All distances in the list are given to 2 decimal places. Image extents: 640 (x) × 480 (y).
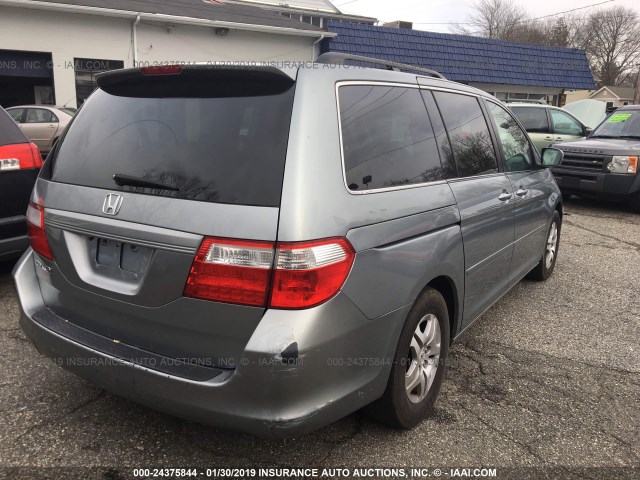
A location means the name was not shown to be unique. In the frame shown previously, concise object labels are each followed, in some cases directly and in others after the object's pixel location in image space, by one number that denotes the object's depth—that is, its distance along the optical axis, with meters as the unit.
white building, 13.44
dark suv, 8.64
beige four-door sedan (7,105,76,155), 13.56
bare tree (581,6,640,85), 54.37
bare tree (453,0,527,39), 49.09
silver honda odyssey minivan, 1.94
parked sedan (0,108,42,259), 4.28
